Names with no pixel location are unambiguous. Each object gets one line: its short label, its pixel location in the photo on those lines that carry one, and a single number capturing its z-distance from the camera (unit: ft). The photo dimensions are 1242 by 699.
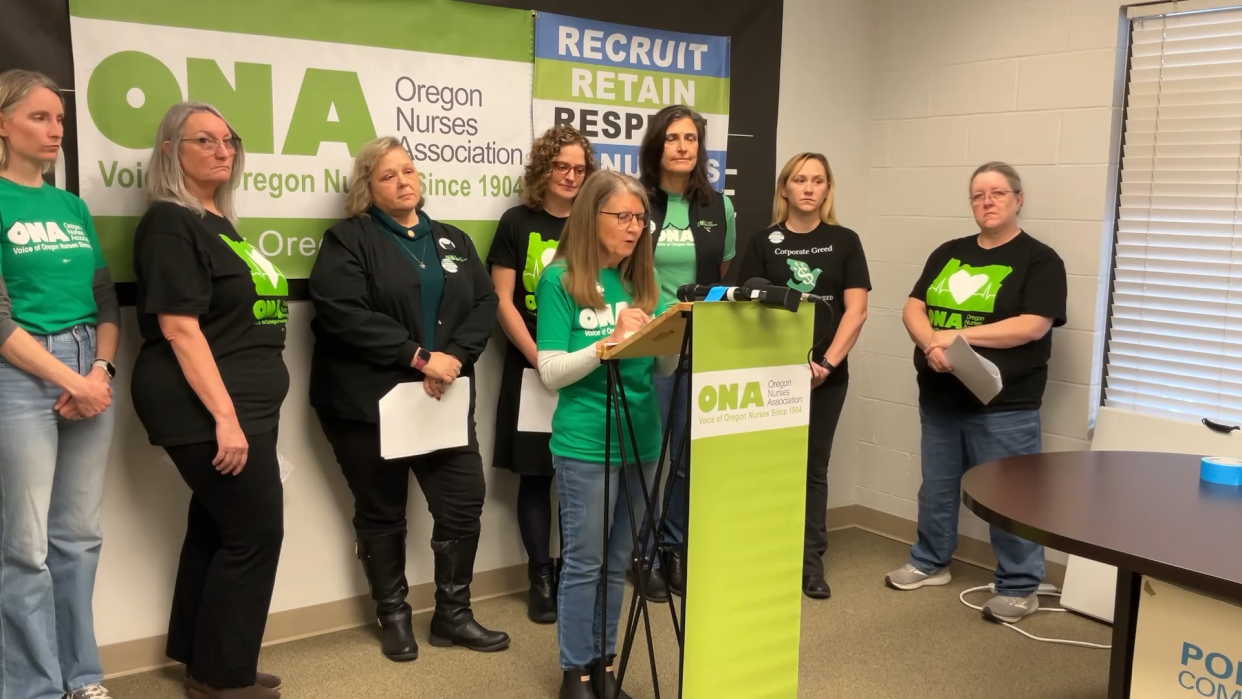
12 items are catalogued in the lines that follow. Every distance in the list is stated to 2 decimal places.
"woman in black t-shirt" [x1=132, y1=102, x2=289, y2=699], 8.09
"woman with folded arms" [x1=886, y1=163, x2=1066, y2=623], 11.17
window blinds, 10.82
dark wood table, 5.87
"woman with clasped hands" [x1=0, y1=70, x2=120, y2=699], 7.61
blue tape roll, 7.62
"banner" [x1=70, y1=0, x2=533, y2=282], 8.91
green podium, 6.73
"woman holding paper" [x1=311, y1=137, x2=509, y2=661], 9.52
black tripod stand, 7.23
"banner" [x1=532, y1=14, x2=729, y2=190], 11.43
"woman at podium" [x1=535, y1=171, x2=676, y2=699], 7.96
